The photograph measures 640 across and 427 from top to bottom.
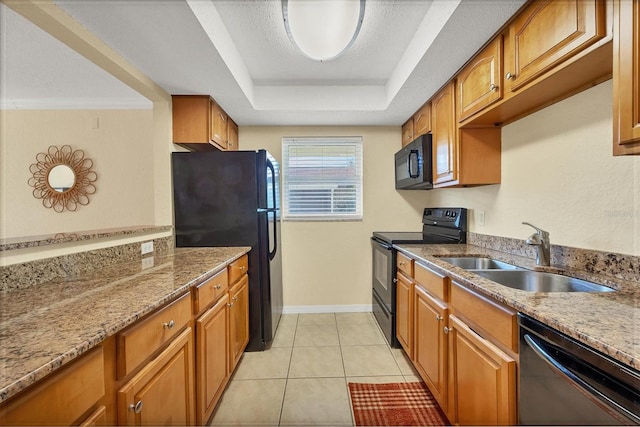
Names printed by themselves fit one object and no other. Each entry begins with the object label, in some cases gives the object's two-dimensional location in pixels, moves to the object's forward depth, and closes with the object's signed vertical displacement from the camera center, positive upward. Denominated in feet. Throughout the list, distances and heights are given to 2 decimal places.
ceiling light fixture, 3.88 +2.84
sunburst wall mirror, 9.72 +1.22
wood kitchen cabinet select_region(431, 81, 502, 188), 6.46 +1.38
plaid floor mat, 5.05 -3.97
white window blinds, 10.39 +1.25
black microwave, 7.94 +1.42
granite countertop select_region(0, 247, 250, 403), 1.86 -1.03
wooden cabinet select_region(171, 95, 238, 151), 7.46 +2.56
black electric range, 7.73 -1.06
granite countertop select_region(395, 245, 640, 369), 2.04 -1.01
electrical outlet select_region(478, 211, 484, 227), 7.18 -0.24
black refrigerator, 7.24 +0.11
